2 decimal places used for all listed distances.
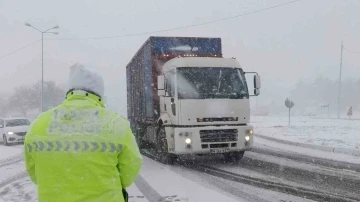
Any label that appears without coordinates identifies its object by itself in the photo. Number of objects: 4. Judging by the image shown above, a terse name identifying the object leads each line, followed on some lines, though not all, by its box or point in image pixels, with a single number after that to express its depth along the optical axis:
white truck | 11.66
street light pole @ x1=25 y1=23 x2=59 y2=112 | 40.53
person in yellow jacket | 2.57
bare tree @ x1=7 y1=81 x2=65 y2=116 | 81.61
